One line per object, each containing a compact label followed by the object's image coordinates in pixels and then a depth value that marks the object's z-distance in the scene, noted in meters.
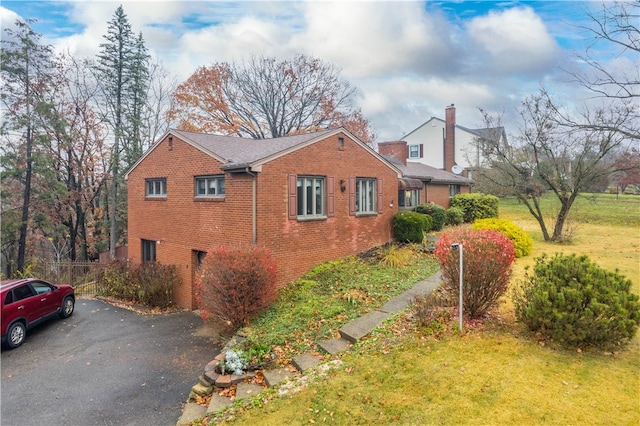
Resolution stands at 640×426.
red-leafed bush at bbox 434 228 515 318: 6.35
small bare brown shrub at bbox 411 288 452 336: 6.38
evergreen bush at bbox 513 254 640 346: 5.06
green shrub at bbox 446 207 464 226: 21.42
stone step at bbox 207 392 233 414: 5.55
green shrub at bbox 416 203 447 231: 19.22
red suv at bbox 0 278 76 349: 9.66
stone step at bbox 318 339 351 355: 6.48
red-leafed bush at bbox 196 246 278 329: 8.53
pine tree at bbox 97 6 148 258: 24.41
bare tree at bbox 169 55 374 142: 27.75
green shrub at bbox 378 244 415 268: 12.20
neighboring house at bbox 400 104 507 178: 35.38
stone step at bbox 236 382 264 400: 5.72
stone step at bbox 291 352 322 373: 6.12
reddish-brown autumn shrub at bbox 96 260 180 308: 13.75
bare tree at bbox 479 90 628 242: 14.76
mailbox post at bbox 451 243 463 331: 6.09
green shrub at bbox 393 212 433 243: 15.48
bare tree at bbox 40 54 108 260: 21.81
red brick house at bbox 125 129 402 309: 11.16
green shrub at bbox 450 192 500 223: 22.56
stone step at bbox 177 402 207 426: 5.53
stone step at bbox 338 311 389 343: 6.82
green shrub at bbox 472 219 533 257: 13.29
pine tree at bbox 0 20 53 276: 19.14
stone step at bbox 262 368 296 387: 5.88
